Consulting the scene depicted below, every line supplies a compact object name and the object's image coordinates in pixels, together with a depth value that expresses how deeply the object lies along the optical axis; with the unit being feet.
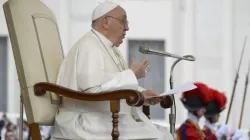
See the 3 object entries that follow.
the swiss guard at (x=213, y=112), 56.86
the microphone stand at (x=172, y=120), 35.85
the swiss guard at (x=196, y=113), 51.67
